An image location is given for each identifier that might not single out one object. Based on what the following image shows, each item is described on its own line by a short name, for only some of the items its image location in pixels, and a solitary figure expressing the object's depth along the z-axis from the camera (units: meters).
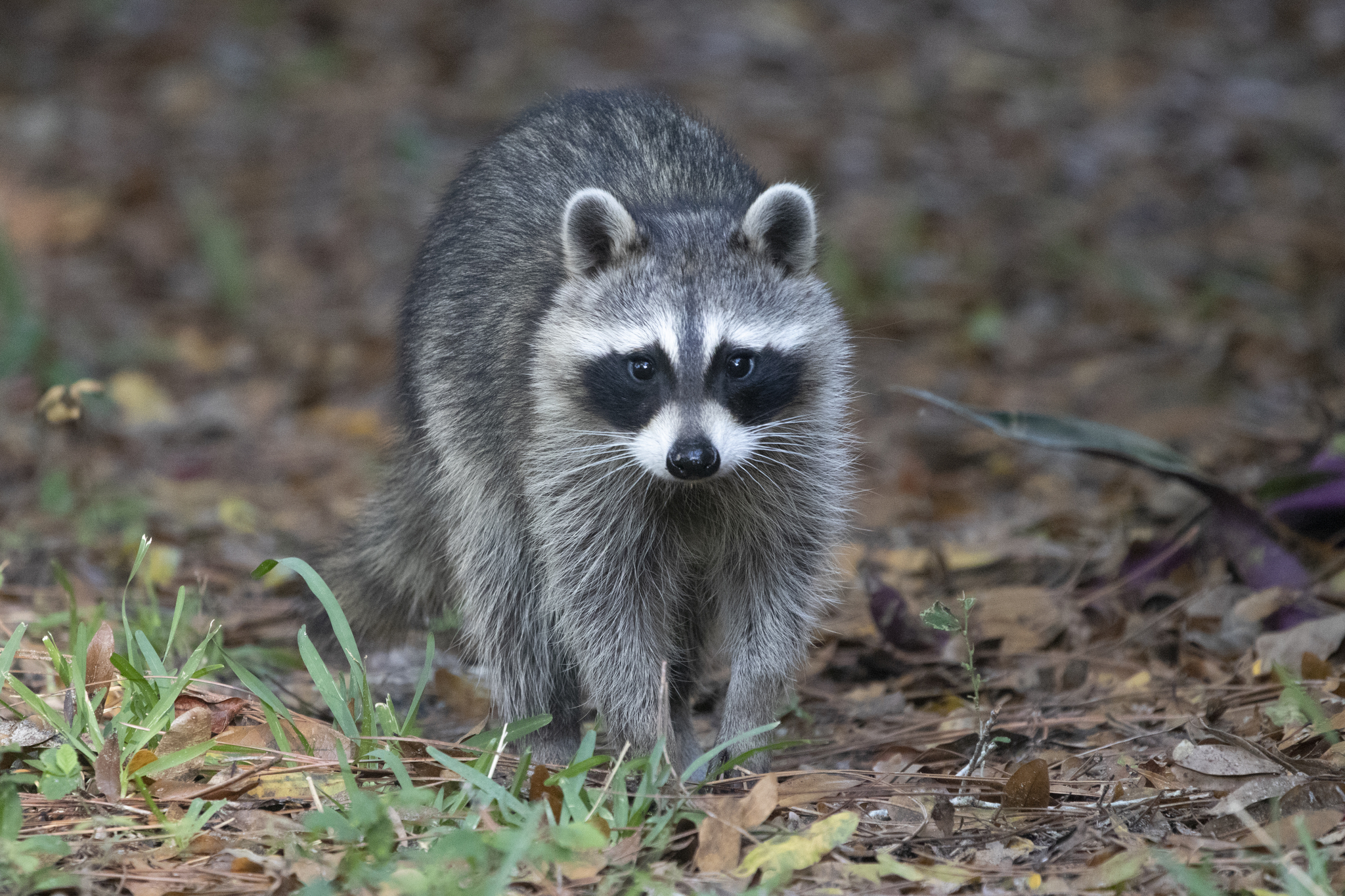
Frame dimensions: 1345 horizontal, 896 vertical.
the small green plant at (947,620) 6.93
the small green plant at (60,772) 6.25
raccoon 7.81
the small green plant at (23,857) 5.47
